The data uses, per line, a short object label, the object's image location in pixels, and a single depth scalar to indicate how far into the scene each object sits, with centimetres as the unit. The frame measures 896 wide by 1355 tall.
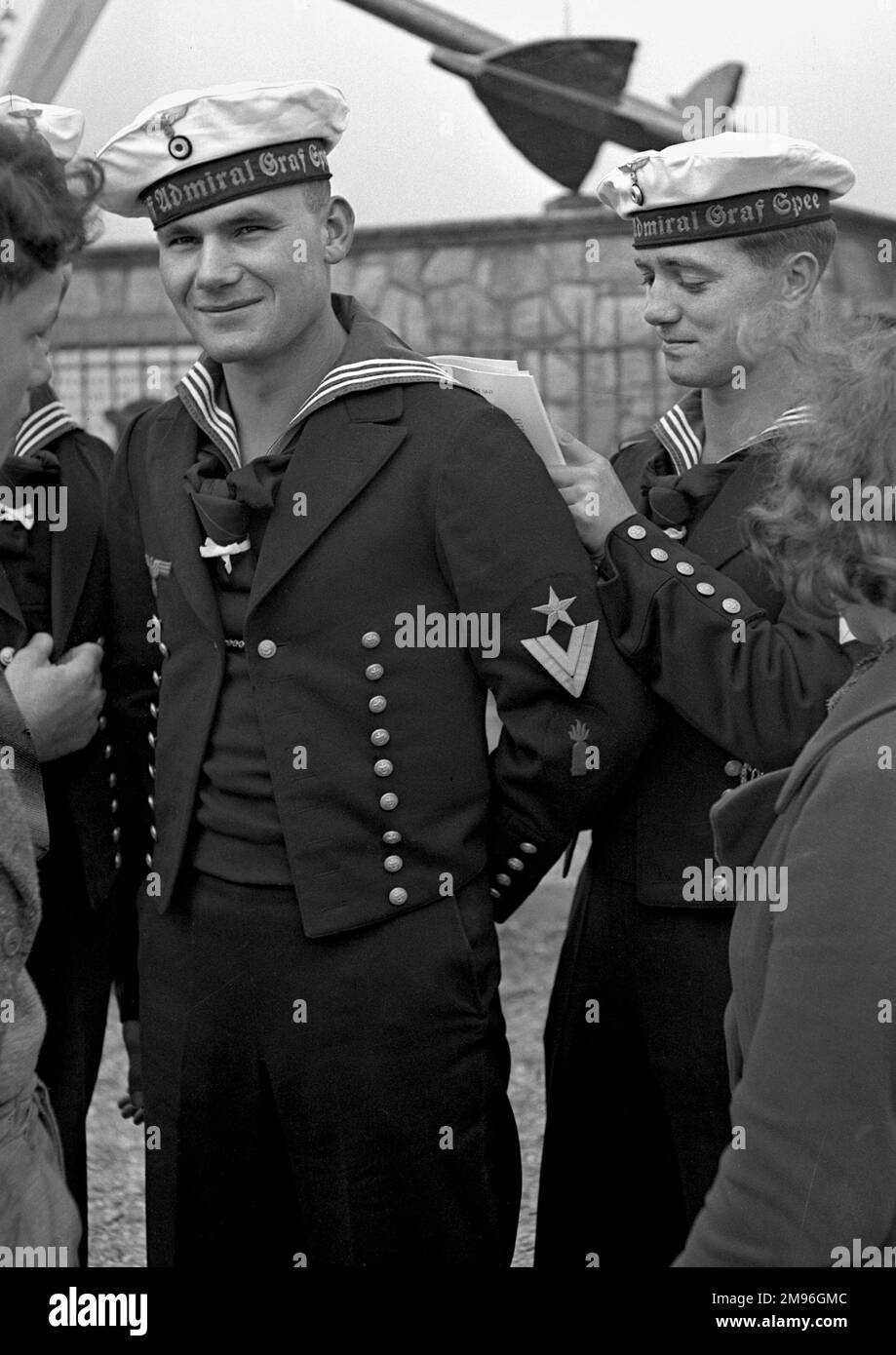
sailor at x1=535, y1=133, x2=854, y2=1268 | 213
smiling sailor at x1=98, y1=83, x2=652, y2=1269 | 213
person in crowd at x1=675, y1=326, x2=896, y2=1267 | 129
